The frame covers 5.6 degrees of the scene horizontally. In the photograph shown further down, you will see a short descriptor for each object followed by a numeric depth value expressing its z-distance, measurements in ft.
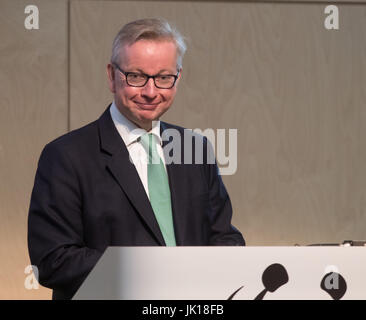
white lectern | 25.07
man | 26.18
